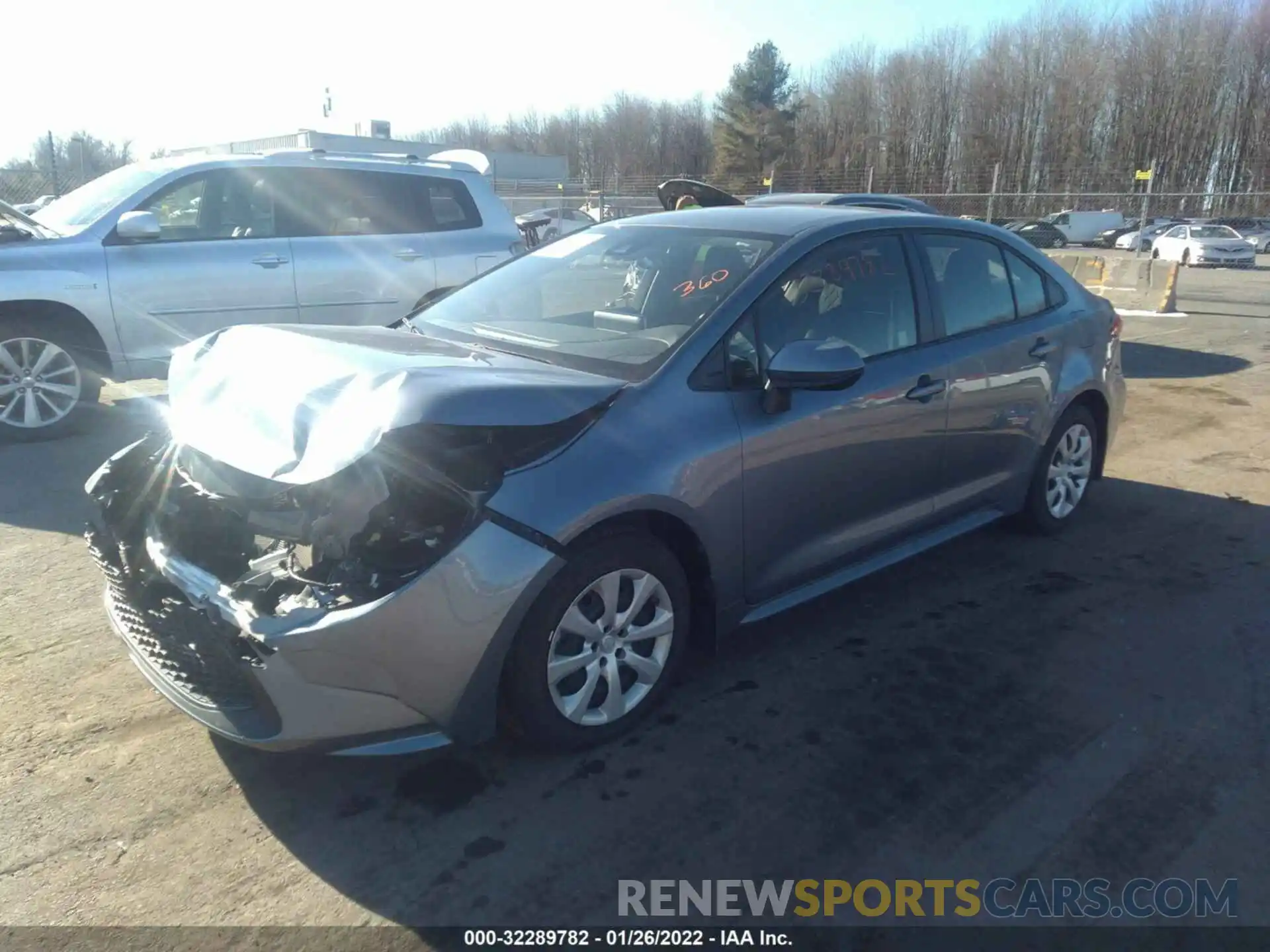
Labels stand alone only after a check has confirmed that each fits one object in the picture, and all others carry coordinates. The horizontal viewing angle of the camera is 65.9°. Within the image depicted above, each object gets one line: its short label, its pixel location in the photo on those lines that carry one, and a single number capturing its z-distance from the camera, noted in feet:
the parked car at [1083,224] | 143.84
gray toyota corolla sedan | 8.85
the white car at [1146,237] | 126.72
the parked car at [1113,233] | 141.49
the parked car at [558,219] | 83.82
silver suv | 22.04
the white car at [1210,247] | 96.73
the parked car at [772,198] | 29.81
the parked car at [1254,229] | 129.49
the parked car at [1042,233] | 128.36
